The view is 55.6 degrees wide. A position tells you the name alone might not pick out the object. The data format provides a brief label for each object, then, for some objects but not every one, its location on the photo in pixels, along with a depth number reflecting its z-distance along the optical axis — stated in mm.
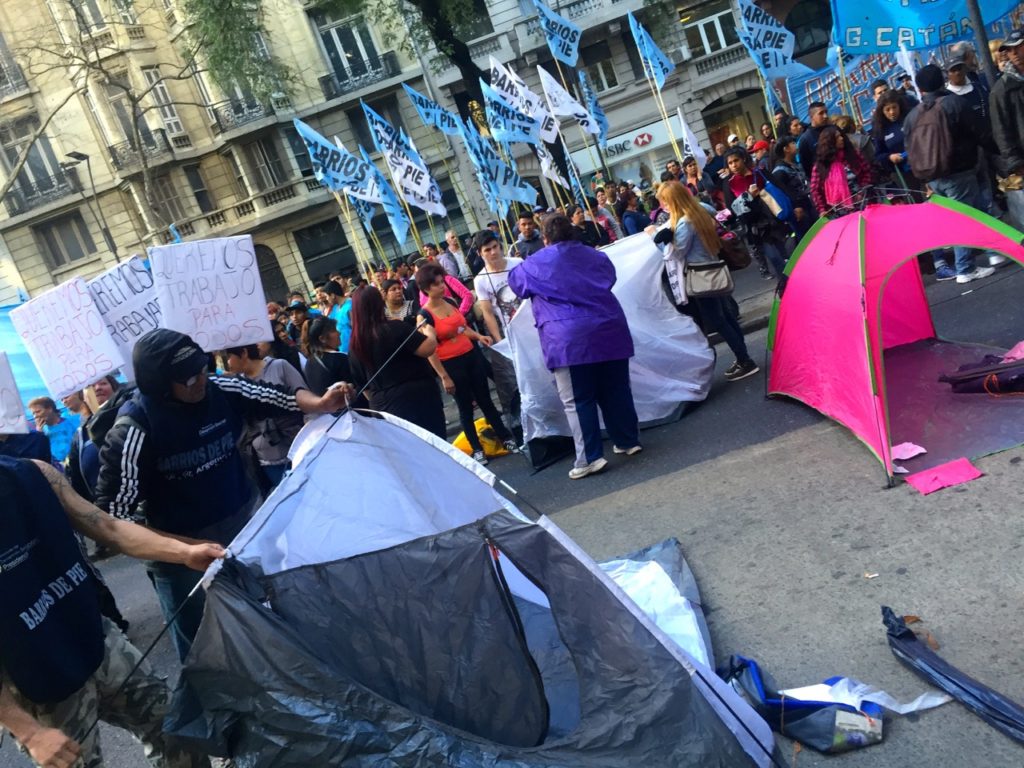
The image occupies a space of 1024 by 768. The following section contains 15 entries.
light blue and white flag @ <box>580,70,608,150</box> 15906
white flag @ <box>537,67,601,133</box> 13336
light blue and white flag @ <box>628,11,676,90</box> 15320
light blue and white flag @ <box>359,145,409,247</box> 15133
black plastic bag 2969
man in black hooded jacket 3699
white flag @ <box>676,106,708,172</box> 12711
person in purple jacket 6383
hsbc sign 31891
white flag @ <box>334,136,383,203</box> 14305
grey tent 2844
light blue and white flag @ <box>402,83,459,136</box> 14906
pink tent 5223
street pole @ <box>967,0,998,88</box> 7938
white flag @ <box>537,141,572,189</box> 12812
